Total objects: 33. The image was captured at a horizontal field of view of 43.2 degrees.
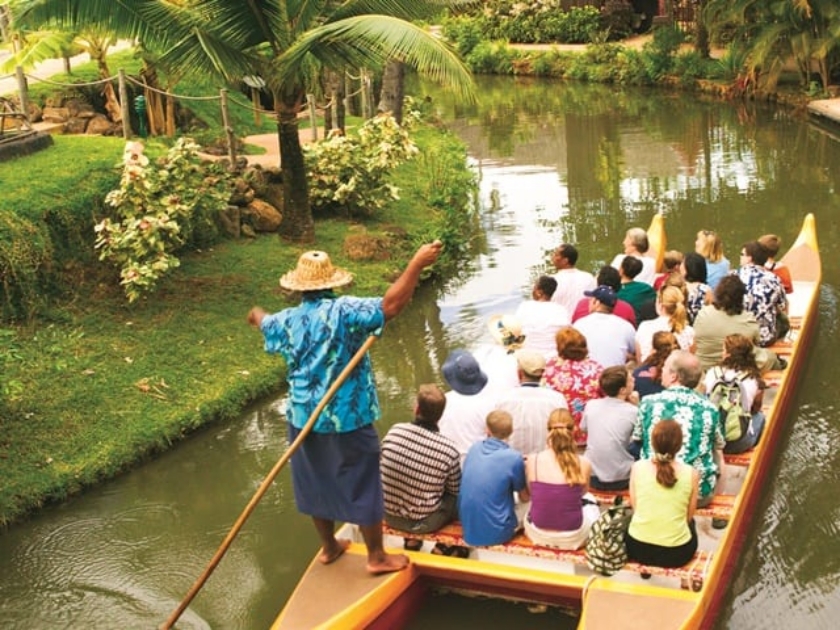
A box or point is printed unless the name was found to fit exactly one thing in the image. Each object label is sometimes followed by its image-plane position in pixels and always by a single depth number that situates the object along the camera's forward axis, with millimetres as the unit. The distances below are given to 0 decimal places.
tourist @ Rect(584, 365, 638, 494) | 6473
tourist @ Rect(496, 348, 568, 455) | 6750
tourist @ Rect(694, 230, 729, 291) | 9453
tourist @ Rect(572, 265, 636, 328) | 8602
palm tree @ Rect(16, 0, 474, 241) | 9984
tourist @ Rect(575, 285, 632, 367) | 7816
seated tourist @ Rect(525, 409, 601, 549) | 5914
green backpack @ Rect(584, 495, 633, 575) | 5844
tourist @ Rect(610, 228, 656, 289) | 9703
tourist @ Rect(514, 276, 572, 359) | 8320
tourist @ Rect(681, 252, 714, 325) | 8680
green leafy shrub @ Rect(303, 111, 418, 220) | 13438
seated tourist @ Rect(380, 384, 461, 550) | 6270
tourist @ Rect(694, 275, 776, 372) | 7805
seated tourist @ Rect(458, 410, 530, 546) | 6098
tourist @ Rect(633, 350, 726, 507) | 6254
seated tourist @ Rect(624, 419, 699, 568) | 5715
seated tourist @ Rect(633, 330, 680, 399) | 7281
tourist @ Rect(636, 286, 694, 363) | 7895
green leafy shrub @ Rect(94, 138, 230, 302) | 10164
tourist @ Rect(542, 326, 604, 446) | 7062
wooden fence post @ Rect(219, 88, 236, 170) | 13070
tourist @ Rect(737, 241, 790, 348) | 8664
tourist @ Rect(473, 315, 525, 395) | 7480
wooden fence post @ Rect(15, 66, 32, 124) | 12805
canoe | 5559
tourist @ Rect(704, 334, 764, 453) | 7047
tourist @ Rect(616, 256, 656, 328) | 9016
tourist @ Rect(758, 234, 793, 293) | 9406
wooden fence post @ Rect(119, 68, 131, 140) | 12523
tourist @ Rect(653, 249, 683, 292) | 9352
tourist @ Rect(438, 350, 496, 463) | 6809
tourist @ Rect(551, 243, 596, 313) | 9180
